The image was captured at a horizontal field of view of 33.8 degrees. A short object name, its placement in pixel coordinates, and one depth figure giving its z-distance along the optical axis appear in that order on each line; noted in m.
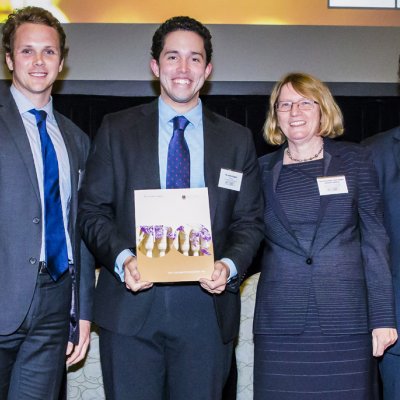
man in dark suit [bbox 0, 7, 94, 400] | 2.56
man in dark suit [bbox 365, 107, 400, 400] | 2.91
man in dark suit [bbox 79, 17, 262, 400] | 2.54
